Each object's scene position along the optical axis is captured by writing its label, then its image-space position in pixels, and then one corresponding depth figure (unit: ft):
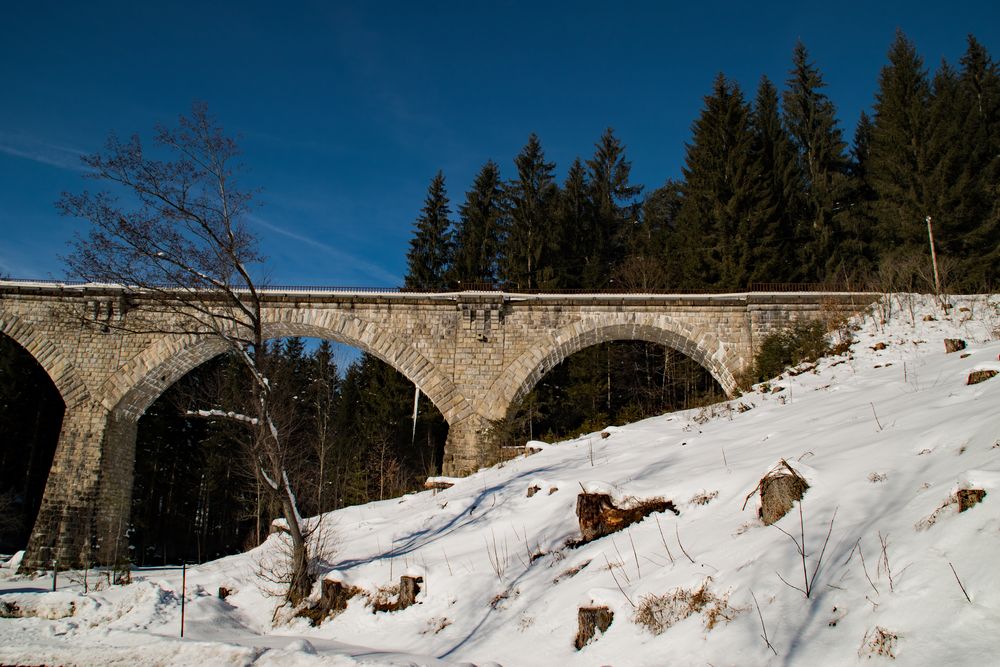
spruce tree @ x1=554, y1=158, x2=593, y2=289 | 90.53
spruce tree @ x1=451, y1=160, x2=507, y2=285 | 93.56
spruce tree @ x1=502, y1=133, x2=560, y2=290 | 87.20
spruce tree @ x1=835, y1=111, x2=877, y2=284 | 76.95
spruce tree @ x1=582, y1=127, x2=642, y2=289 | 96.58
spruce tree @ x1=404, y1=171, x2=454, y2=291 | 96.37
